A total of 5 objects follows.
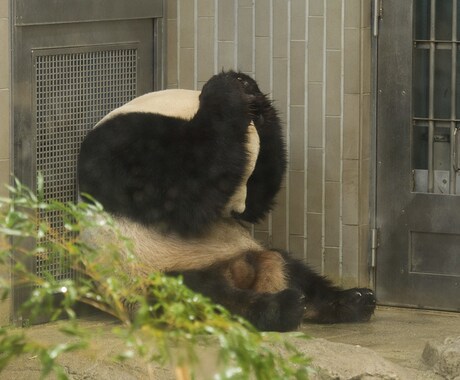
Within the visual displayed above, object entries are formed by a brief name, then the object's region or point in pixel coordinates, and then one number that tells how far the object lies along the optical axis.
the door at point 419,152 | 12.14
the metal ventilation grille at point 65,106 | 11.40
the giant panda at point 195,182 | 10.66
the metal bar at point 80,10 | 11.04
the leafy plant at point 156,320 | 4.82
